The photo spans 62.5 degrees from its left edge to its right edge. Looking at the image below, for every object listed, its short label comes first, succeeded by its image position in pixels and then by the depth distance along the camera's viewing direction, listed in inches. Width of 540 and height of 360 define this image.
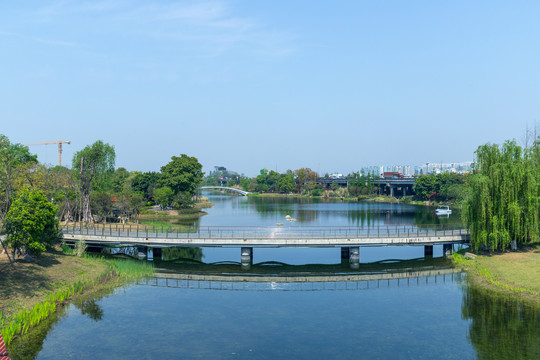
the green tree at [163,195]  4520.2
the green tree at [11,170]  1721.9
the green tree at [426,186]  6387.8
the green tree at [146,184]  4931.1
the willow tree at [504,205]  2111.2
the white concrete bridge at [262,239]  2139.5
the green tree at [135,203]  3681.1
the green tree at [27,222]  1701.5
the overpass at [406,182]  7693.9
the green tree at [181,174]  4763.8
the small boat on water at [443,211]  4891.7
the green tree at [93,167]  3117.6
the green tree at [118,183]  4805.6
